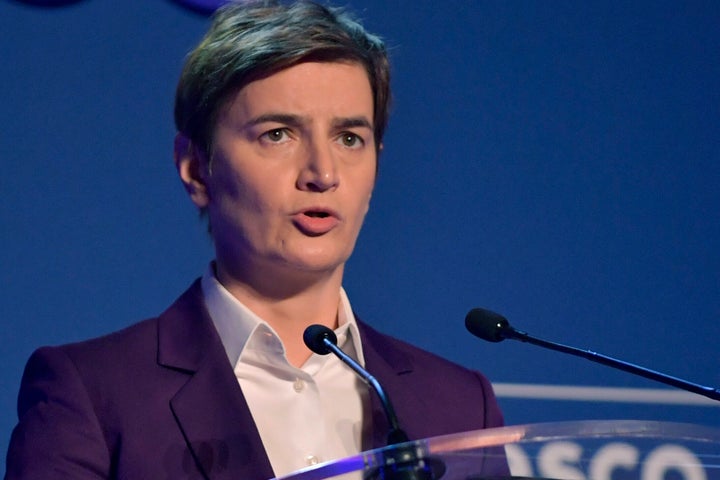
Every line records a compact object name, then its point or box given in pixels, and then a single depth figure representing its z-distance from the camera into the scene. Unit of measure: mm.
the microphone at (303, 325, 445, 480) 4170
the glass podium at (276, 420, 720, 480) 4171
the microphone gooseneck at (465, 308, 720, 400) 4352
